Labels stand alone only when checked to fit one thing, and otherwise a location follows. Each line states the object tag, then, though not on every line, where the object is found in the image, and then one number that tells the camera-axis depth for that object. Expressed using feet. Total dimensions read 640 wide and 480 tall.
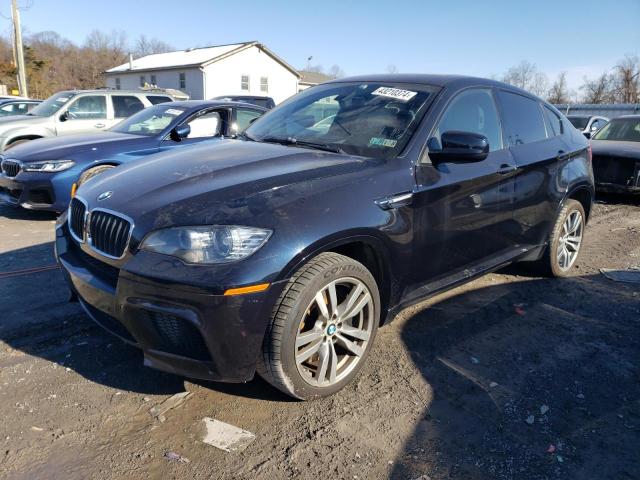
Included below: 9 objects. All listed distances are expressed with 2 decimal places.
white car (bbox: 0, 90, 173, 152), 30.78
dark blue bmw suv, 7.84
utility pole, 84.38
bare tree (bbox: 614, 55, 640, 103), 134.82
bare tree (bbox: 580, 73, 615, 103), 143.04
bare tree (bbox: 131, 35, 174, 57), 280.86
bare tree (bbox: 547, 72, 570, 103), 165.66
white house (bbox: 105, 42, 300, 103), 123.95
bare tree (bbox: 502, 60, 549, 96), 192.86
